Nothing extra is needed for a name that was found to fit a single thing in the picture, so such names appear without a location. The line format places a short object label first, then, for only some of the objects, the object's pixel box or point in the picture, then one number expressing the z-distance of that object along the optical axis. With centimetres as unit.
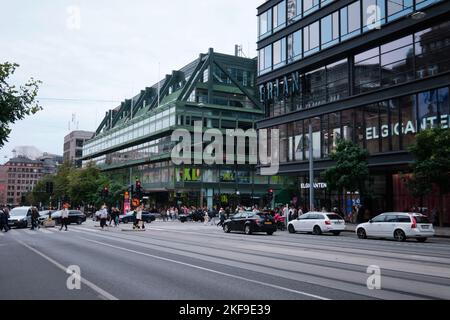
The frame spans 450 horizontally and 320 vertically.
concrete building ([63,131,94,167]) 14362
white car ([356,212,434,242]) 2362
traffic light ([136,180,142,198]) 3494
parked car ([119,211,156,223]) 4753
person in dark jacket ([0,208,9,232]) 3098
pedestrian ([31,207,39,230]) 3358
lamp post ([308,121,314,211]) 3669
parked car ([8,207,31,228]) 3531
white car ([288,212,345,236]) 2919
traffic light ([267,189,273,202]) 4238
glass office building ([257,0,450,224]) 3181
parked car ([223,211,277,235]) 2945
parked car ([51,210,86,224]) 4466
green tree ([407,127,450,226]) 2688
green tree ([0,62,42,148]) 1514
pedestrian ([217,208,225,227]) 4031
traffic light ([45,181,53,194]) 4553
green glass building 7494
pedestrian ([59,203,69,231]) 3238
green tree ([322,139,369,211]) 3322
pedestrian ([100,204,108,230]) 3481
